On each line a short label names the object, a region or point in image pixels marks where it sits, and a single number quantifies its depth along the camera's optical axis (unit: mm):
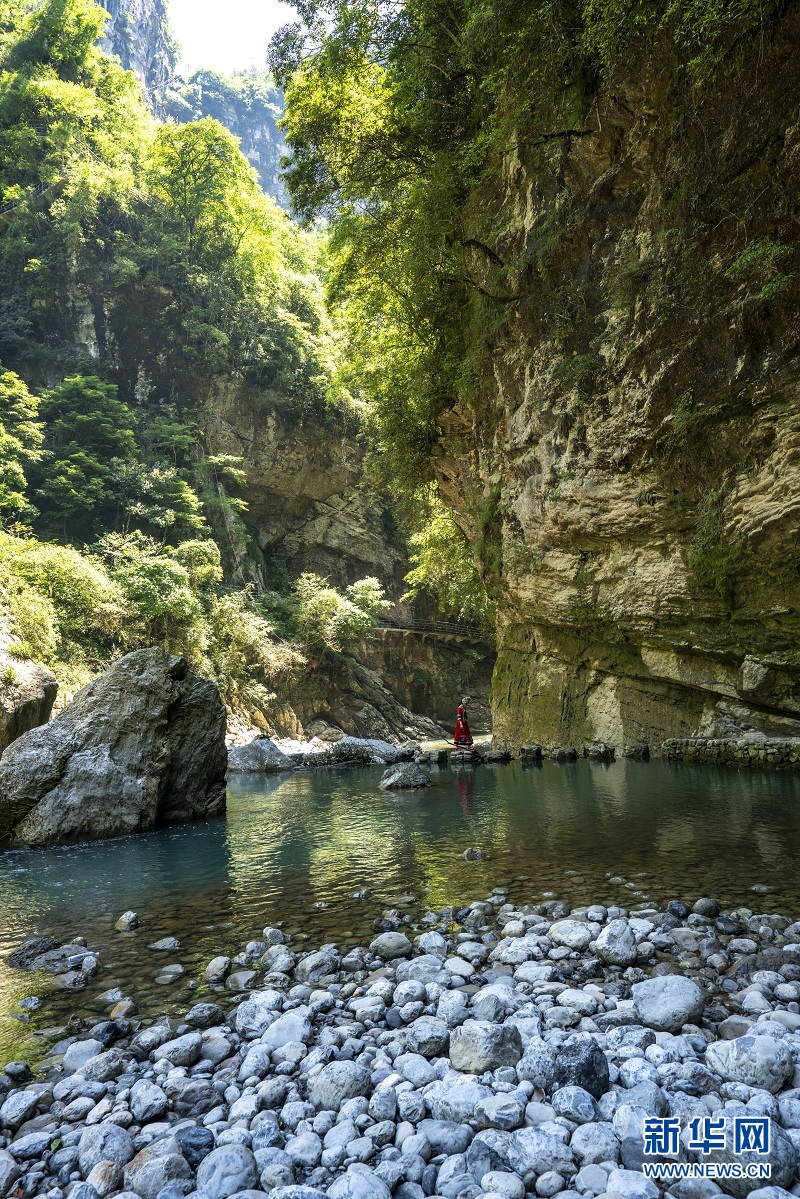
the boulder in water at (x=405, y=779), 11883
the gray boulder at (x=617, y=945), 3578
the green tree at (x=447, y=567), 21969
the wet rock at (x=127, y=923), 4714
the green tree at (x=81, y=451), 24172
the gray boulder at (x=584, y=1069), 2404
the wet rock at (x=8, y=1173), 2117
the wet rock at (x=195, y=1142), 2250
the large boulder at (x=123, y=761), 8672
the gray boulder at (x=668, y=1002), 2854
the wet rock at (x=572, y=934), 3812
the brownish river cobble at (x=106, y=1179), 2088
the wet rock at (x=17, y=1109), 2477
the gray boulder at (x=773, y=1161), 1893
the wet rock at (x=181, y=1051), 2851
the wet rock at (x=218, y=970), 3711
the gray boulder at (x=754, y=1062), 2328
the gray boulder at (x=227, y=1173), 2055
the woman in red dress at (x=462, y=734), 18328
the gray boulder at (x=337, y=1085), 2479
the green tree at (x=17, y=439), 21875
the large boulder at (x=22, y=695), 11523
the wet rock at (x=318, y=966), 3672
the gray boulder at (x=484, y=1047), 2617
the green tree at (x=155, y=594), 21359
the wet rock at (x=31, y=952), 4137
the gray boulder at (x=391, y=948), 3924
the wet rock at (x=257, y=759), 17250
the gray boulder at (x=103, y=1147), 2223
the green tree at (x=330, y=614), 29000
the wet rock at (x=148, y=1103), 2471
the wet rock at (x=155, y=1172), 2074
